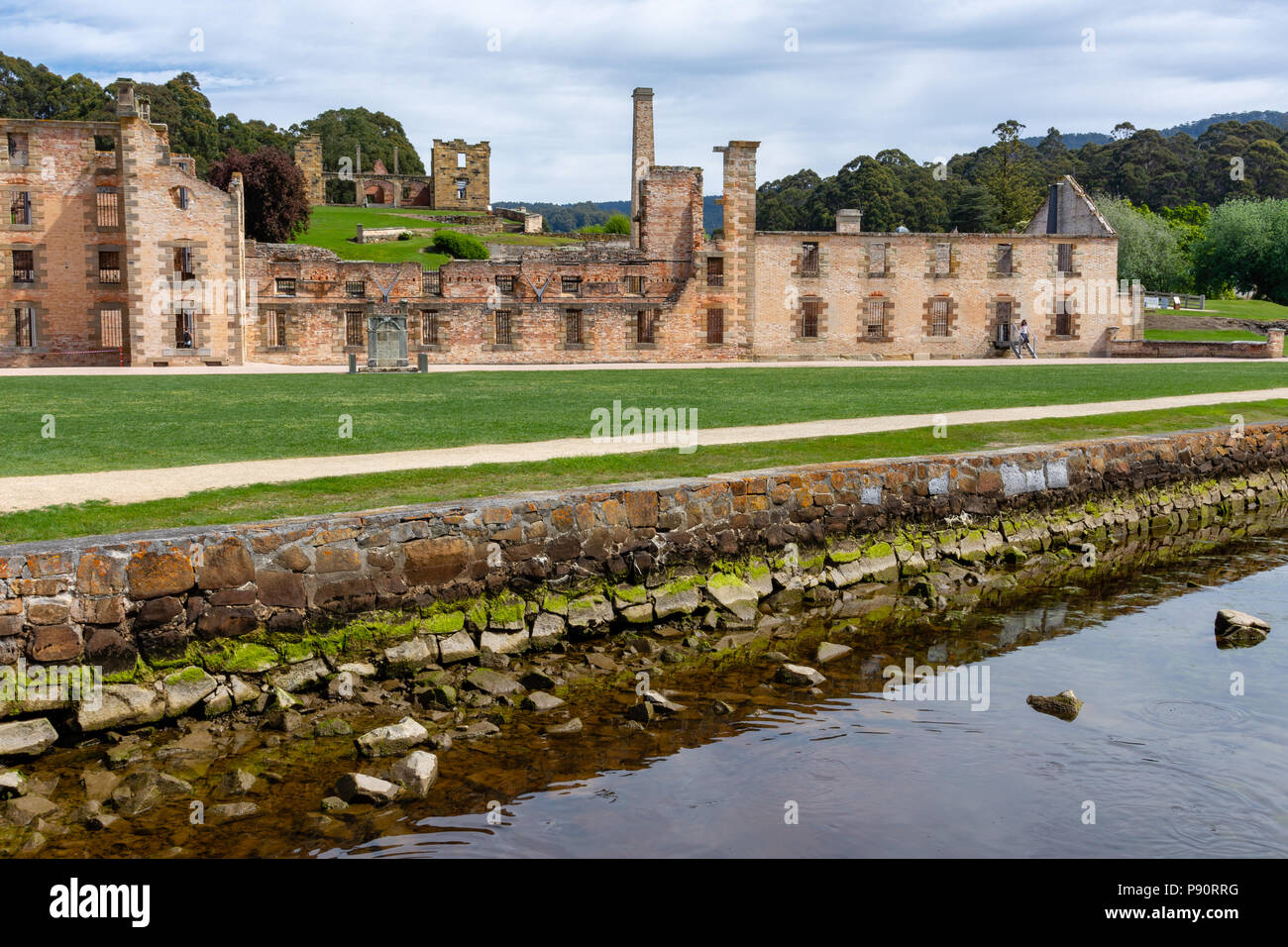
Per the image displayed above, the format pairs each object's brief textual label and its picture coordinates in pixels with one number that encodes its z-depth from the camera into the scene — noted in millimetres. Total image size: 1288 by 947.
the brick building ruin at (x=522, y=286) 42906
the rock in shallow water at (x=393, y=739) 8062
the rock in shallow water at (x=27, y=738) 7789
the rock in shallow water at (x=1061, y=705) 9148
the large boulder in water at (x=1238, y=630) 11320
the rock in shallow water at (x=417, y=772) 7449
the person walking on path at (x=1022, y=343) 51469
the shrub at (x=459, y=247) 65250
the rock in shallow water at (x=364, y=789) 7324
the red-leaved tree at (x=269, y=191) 64625
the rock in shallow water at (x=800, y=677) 9898
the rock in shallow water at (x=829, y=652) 10642
